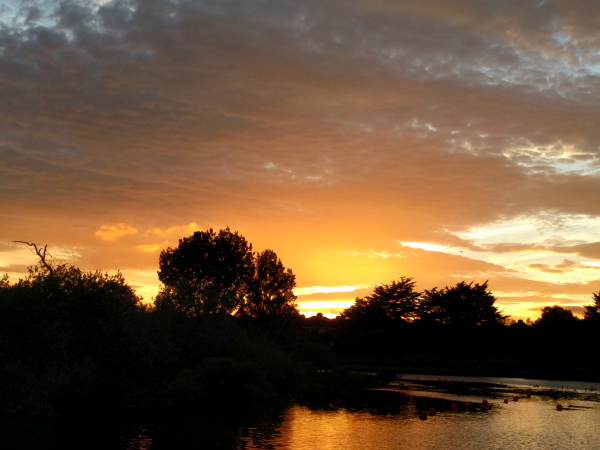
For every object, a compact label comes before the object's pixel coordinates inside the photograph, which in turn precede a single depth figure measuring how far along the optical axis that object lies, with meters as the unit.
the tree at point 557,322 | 80.64
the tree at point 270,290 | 80.88
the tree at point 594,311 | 82.44
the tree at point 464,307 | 101.94
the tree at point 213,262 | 73.25
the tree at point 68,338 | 28.22
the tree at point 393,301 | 108.75
